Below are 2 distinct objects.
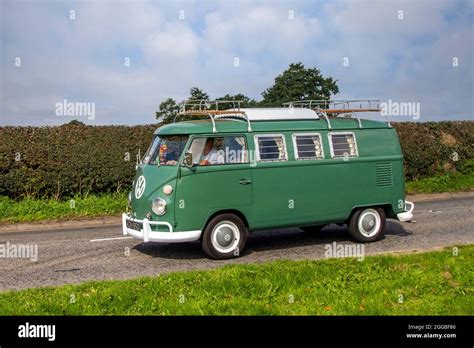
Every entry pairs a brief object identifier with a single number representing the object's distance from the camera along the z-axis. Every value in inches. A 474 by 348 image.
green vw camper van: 397.4
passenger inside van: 403.5
